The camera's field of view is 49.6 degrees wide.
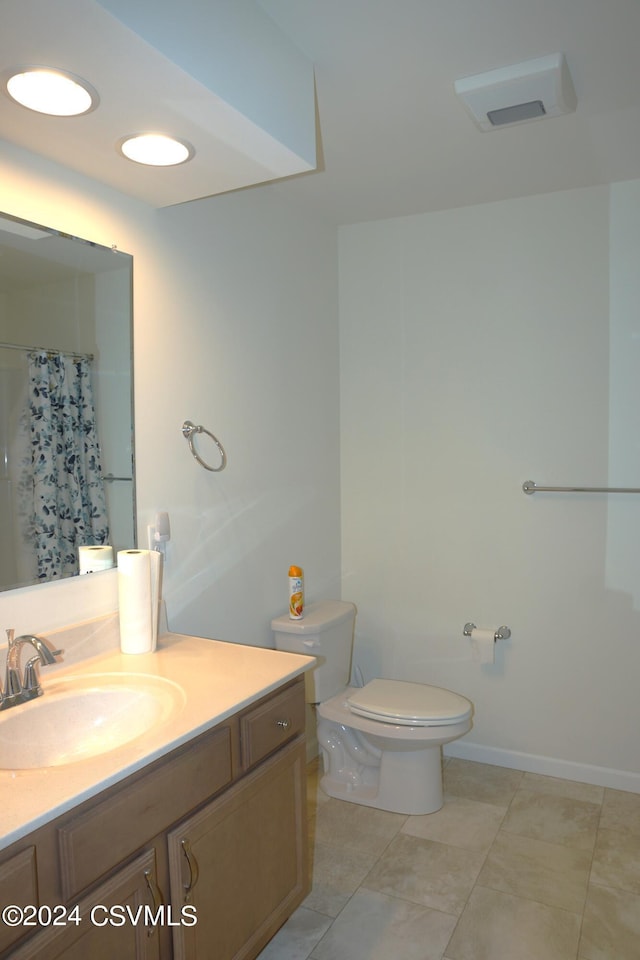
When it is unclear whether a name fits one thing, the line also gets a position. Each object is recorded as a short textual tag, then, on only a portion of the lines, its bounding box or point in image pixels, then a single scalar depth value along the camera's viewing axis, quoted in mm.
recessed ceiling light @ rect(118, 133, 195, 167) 1604
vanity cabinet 1170
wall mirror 1653
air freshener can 2725
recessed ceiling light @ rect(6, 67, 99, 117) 1298
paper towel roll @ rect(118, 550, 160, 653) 1865
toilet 2529
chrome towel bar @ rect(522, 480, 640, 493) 2725
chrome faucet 1541
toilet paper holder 2981
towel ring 2250
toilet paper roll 2948
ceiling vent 1827
